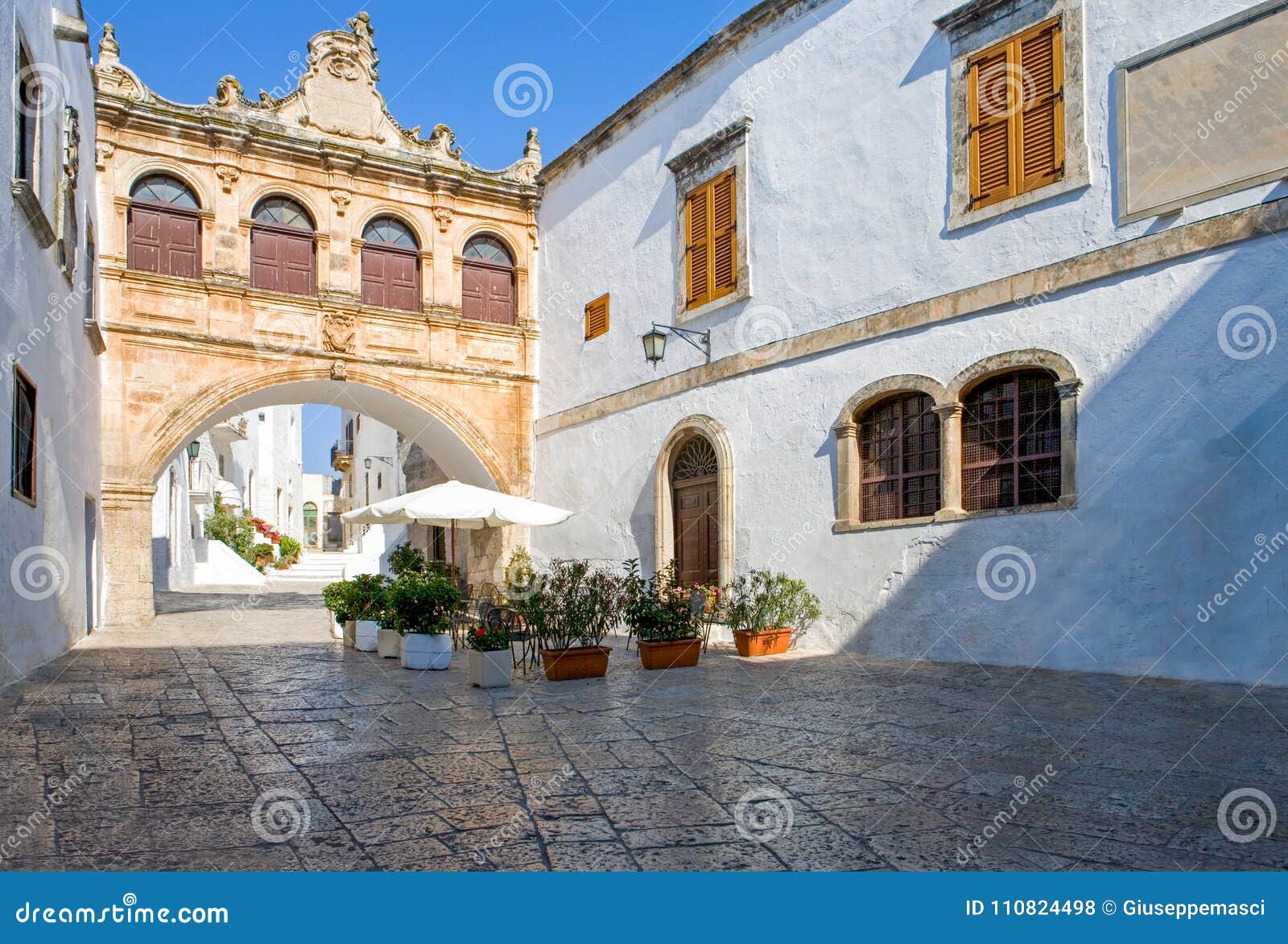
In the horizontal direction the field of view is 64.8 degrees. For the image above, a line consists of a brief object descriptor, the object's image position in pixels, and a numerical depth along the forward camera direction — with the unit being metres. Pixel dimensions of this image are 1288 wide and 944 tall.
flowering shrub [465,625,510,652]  8.21
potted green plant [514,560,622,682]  8.64
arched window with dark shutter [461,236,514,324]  16.16
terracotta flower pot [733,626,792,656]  10.22
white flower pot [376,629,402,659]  10.22
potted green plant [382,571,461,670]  9.49
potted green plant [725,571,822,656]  10.27
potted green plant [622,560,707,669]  9.27
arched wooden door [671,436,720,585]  12.59
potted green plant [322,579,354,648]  11.53
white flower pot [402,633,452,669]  9.48
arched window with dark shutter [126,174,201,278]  13.89
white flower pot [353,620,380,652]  11.12
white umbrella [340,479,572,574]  11.13
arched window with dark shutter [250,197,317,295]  14.72
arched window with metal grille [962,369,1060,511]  8.84
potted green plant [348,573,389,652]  10.98
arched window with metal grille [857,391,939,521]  9.88
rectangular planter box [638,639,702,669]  9.23
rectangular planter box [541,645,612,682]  8.56
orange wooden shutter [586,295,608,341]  14.80
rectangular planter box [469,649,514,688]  8.12
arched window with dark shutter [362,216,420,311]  15.44
